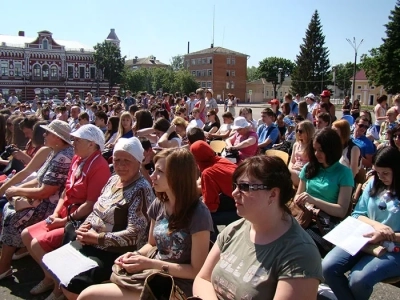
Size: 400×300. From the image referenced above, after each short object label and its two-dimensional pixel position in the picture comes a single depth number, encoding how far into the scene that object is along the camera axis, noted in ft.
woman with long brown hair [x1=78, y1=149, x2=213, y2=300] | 8.72
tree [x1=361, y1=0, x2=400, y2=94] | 156.25
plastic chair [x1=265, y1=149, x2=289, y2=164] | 18.54
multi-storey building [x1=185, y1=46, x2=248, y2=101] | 283.38
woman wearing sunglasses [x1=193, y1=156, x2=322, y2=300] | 6.23
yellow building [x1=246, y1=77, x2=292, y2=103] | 325.01
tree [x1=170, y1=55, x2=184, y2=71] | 390.62
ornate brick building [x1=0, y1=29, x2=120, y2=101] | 202.18
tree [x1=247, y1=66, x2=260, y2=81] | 486.71
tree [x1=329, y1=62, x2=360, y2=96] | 354.82
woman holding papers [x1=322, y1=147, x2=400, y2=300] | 9.52
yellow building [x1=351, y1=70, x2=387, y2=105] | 294.46
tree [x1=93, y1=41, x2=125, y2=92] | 221.25
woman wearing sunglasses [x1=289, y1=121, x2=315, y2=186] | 17.31
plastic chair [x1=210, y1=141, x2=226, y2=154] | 24.49
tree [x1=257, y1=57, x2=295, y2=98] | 333.97
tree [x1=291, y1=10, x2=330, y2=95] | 237.45
